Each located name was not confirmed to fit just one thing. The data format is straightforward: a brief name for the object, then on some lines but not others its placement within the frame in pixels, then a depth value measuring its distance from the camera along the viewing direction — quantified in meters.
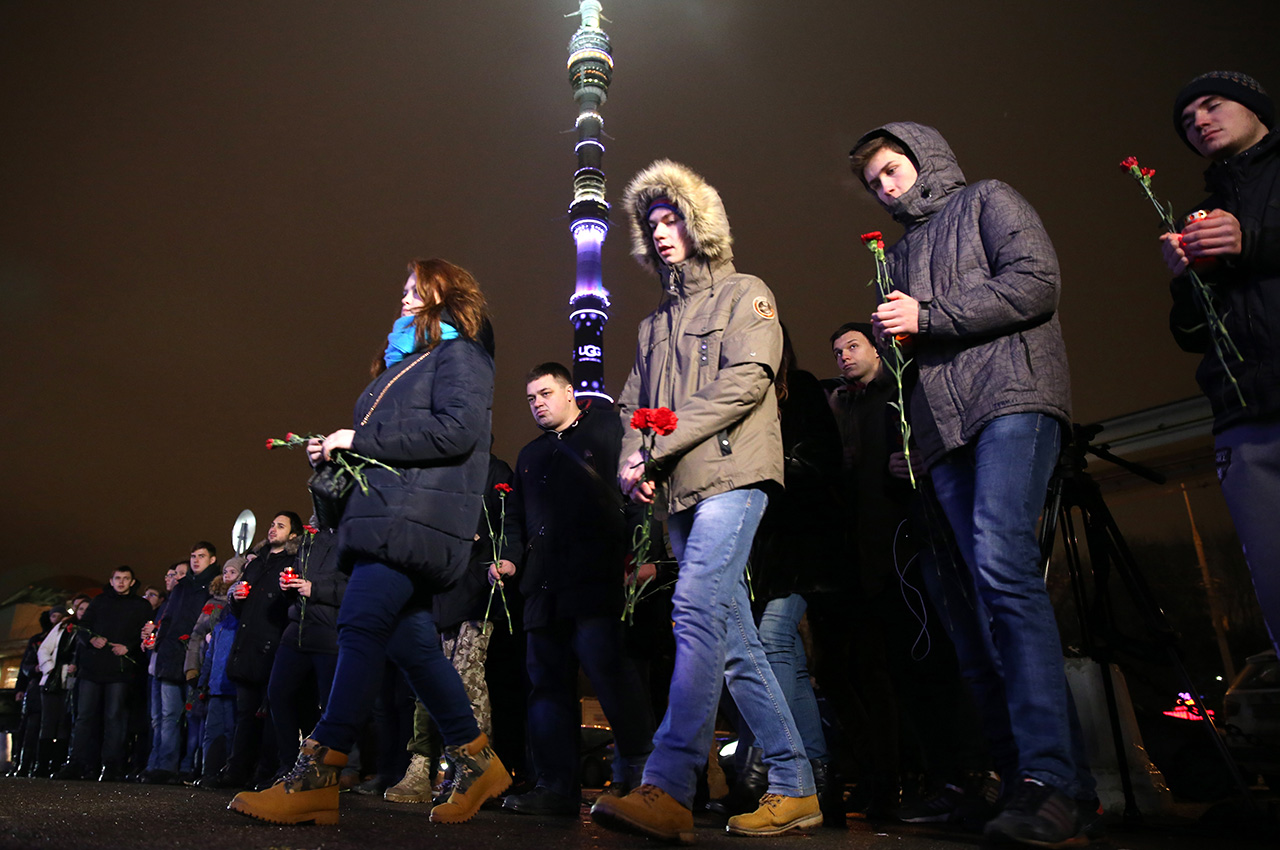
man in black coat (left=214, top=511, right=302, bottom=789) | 6.13
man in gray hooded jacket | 2.37
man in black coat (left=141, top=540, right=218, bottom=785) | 7.77
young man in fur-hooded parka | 2.59
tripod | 3.29
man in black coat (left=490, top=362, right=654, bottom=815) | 3.90
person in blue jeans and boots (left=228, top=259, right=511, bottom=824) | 2.89
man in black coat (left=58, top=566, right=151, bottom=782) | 8.28
